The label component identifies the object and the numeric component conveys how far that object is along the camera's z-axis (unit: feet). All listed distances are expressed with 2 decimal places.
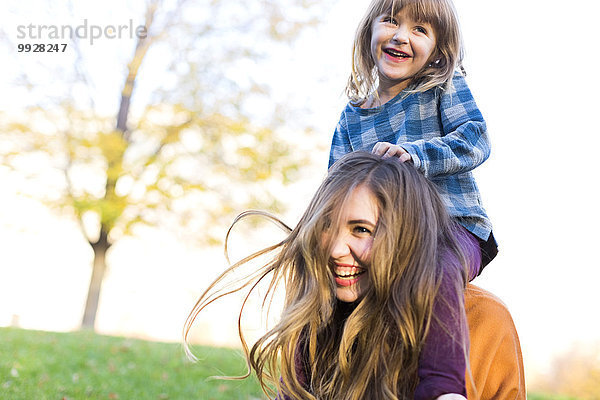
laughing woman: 6.86
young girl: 8.50
